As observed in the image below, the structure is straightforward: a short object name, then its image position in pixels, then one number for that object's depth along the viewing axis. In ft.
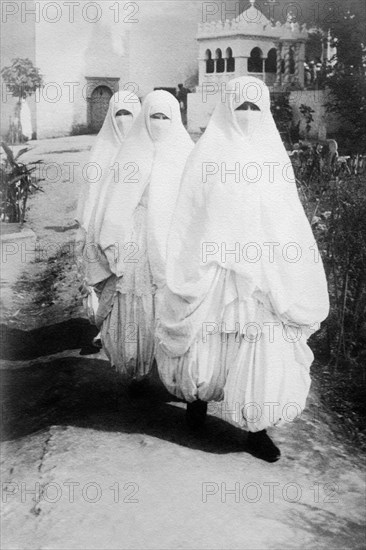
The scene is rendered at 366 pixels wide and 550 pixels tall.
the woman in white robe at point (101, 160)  12.25
